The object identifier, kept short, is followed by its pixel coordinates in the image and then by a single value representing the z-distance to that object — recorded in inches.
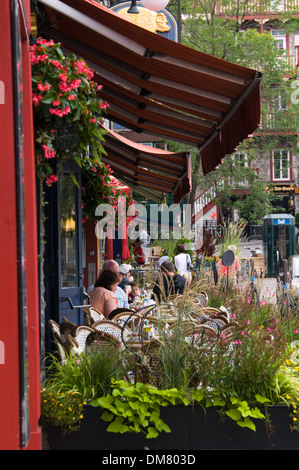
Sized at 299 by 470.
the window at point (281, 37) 1939.8
